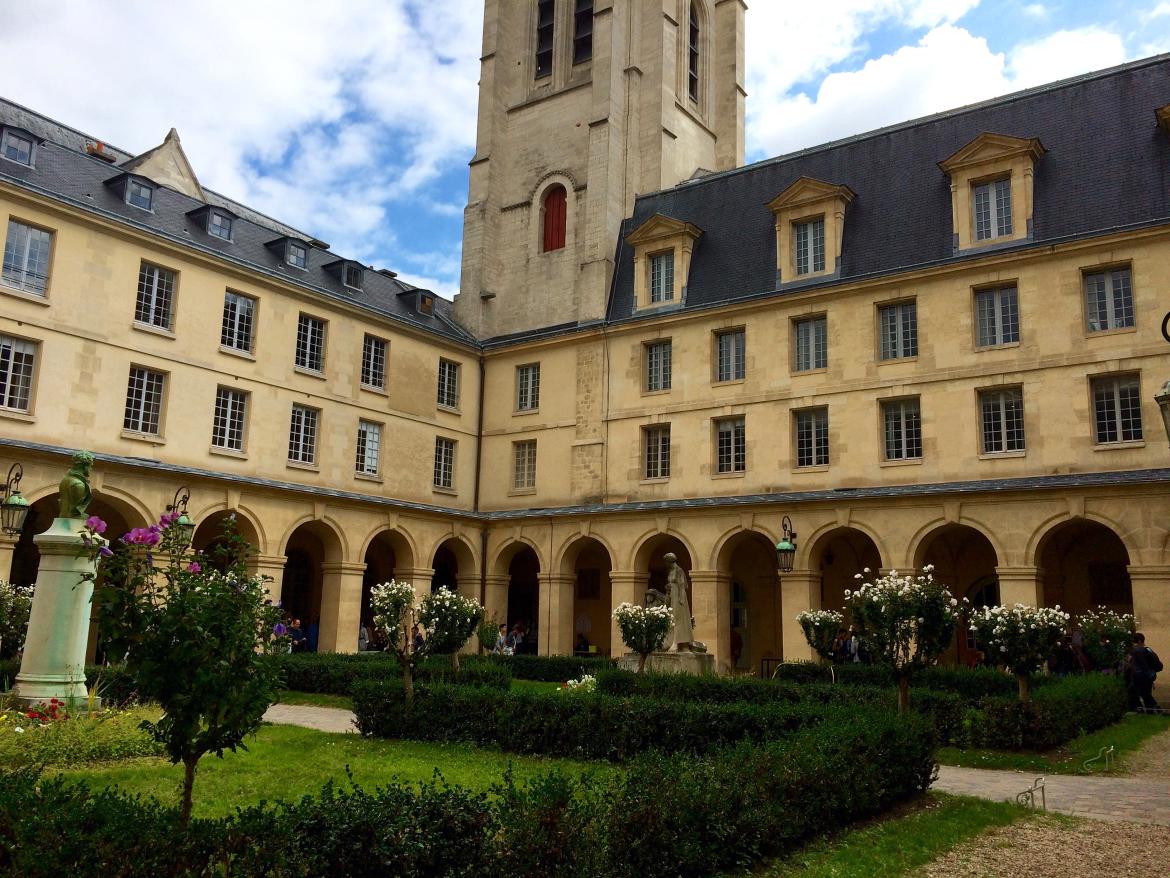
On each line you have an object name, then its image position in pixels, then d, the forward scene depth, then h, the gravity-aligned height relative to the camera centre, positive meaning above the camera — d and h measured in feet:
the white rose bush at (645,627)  65.31 -1.15
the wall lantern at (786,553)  81.71 +5.00
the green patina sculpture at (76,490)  43.68 +4.65
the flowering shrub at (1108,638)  68.44 -1.15
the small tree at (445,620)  64.54 -1.07
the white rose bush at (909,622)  47.39 -0.28
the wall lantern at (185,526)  25.11 +1.84
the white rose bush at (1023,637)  49.37 -0.91
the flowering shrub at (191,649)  21.61 -1.15
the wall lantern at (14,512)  60.18 +5.01
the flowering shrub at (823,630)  71.00 -1.16
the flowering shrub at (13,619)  61.67 -1.64
